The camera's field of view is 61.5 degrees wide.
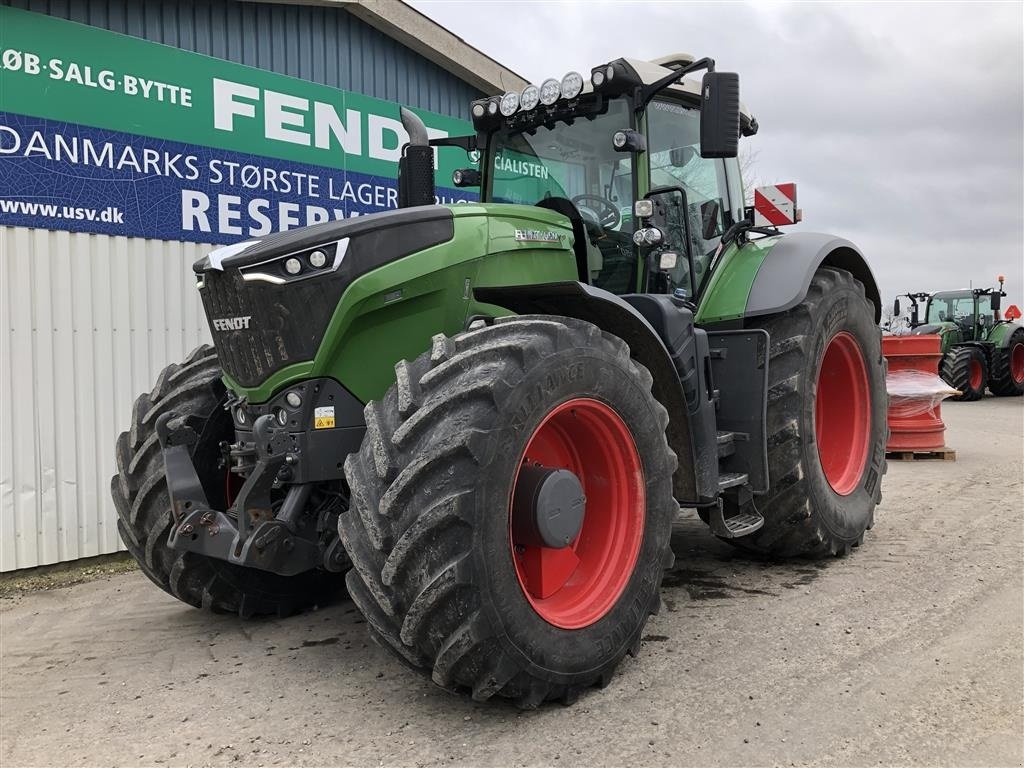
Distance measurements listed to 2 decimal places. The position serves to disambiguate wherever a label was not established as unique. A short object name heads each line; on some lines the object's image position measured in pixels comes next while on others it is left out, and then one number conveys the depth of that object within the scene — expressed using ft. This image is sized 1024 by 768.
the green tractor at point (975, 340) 59.52
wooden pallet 31.27
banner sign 17.90
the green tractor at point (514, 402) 9.52
